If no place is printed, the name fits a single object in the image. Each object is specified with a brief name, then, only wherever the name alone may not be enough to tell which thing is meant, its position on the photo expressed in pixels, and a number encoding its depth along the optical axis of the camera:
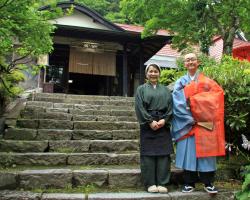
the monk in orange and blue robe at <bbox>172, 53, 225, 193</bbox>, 4.58
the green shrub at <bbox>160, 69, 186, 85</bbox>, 9.90
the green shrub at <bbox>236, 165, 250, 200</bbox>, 4.06
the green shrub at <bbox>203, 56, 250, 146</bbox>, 5.08
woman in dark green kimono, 4.69
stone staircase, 4.71
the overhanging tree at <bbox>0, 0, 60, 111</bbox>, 5.02
